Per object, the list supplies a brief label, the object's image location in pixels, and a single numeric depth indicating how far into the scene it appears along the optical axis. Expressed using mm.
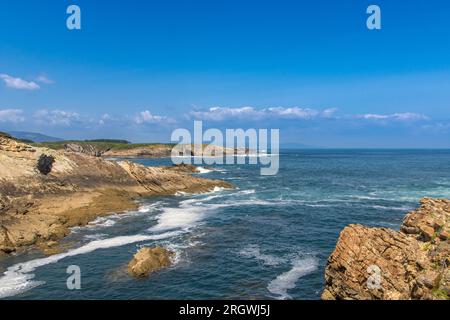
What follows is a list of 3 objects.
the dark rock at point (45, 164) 58125
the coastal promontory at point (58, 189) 40844
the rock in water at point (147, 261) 30266
